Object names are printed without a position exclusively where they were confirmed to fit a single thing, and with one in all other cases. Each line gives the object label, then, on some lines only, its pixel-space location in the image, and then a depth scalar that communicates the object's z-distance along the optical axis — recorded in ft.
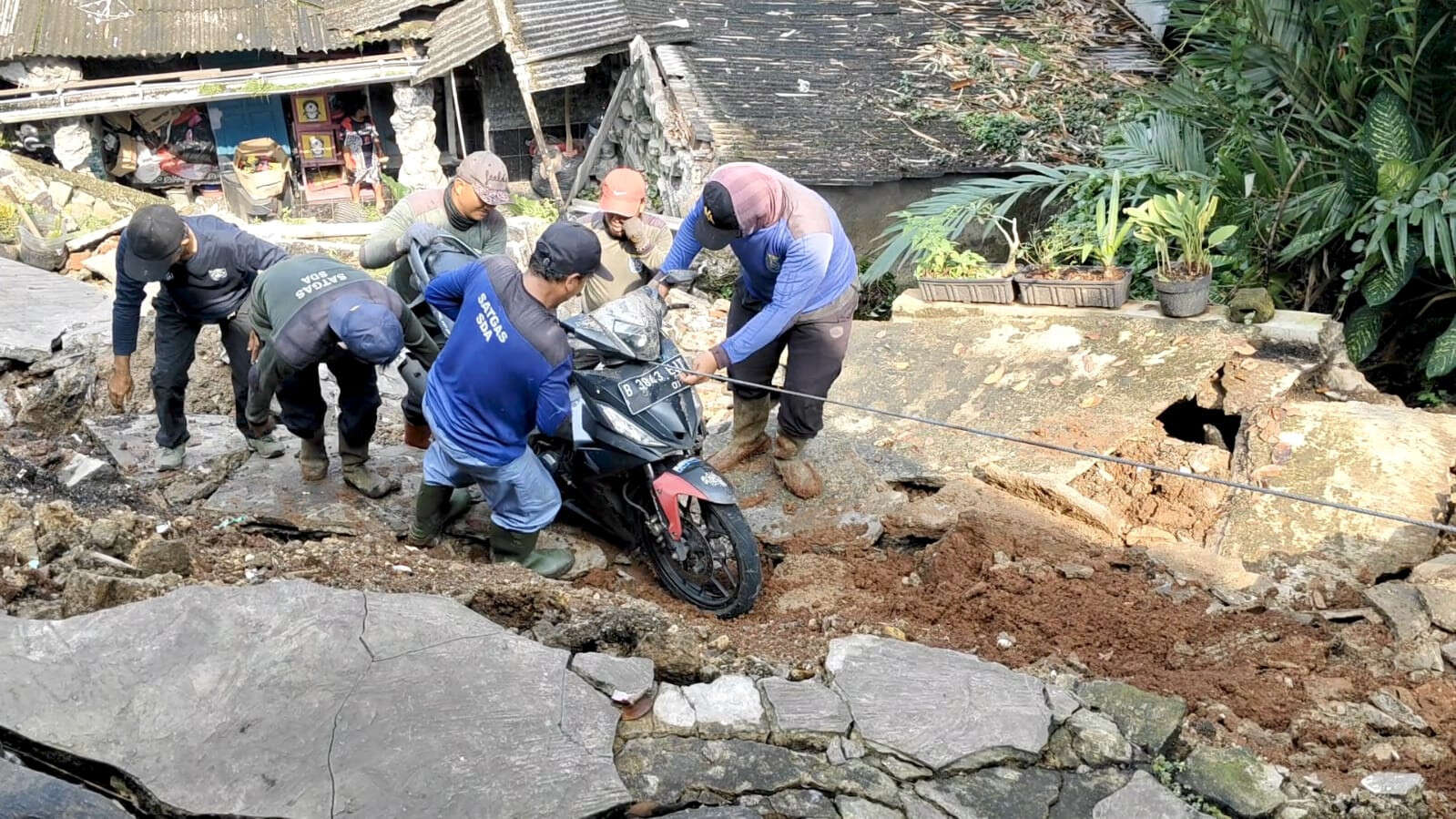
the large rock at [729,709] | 10.58
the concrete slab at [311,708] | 9.19
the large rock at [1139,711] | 10.87
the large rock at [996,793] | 9.90
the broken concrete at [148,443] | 21.03
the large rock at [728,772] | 9.85
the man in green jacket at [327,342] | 17.04
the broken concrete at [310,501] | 18.60
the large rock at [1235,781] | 10.07
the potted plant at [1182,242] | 23.45
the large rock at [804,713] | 10.59
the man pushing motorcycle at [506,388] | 14.43
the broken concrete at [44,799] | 8.63
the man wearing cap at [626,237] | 20.34
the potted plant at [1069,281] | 24.70
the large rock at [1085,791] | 9.95
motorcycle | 15.52
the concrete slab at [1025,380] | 20.92
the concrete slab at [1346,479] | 16.53
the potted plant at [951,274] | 26.25
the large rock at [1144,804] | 9.86
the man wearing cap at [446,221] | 19.26
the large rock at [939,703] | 10.57
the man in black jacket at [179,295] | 18.01
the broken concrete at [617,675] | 10.64
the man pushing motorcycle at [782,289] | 17.22
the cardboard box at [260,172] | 62.80
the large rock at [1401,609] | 13.57
